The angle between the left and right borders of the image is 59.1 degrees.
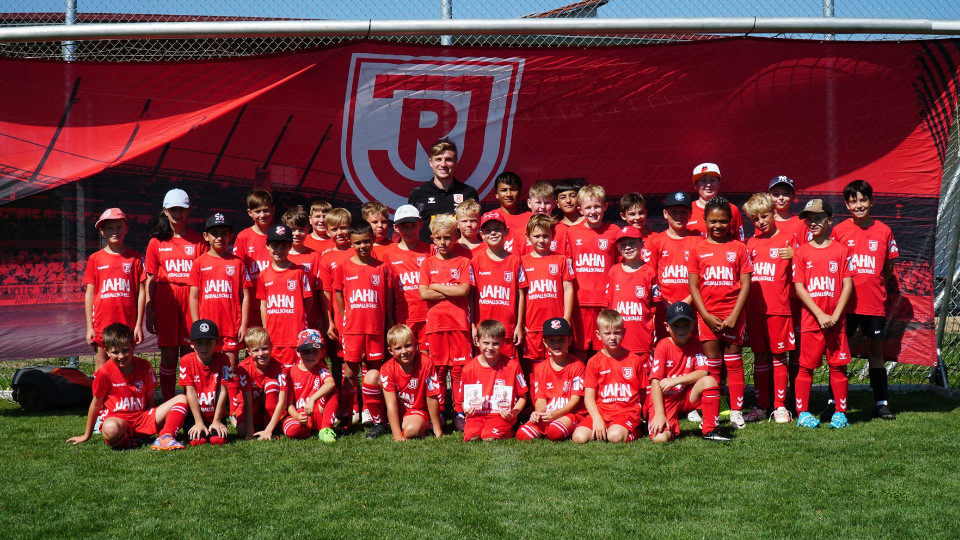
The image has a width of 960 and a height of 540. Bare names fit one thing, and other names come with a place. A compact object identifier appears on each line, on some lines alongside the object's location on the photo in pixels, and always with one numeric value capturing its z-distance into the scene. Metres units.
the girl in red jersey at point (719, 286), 6.35
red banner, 7.24
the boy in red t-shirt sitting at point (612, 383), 5.91
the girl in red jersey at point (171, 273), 6.83
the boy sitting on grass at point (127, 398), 6.05
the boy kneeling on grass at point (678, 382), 5.84
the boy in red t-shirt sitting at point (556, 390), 5.95
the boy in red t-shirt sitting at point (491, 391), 6.02
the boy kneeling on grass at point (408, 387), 6.16
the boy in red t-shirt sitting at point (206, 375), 6.18
